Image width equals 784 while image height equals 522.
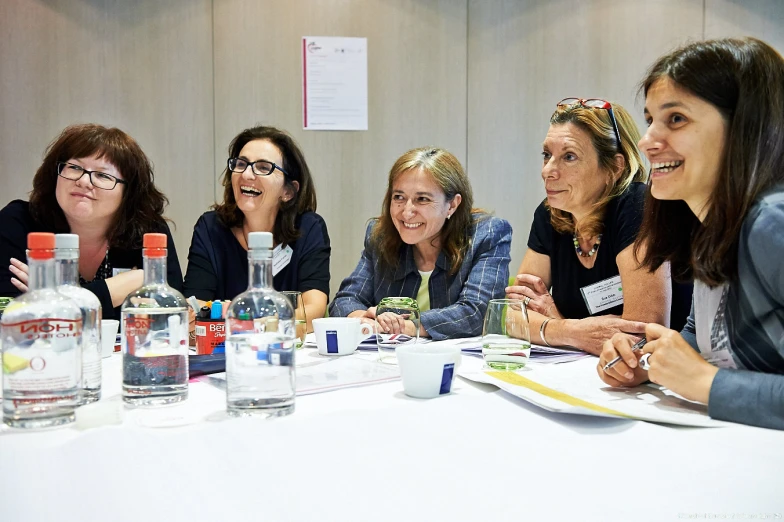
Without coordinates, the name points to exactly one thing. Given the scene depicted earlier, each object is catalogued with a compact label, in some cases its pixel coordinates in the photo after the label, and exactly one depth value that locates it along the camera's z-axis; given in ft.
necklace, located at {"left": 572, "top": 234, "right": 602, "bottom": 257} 6.99
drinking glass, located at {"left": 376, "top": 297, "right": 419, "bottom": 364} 5.11
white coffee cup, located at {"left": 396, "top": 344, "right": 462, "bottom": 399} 3.72
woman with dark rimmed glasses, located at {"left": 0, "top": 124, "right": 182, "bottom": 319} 7.76
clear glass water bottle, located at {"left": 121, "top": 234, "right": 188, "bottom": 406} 3.43
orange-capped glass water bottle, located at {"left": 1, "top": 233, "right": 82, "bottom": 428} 2.91
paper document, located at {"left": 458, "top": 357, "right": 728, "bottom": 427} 3.30
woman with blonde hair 6.74
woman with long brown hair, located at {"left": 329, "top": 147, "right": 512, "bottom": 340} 7.99
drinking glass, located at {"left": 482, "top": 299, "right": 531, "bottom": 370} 4.55
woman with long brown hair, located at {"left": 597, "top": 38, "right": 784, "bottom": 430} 3.39
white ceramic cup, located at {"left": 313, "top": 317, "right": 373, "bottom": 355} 5.24
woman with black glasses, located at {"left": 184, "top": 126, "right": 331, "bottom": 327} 8.77
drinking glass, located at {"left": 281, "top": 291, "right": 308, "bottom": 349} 5.41
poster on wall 11.96
